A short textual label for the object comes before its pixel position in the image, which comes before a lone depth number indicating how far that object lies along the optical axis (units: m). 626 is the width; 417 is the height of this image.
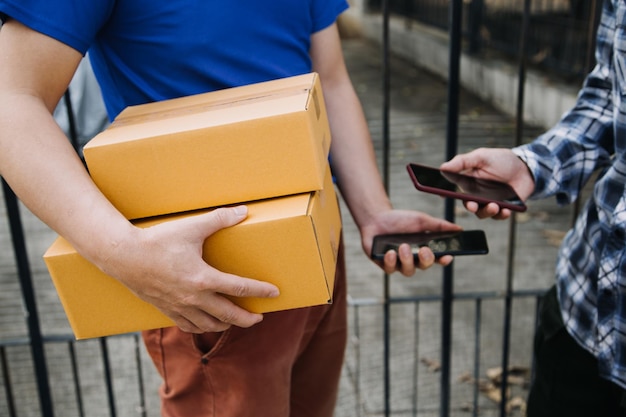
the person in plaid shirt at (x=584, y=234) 1.36
